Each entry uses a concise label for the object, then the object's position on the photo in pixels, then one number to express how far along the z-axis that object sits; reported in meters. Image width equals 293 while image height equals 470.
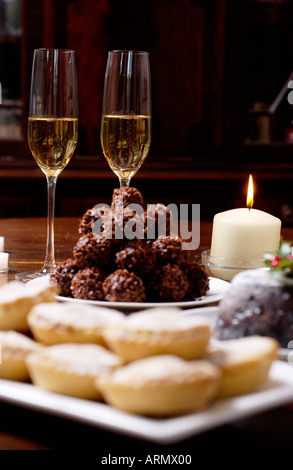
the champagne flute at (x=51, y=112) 1.05
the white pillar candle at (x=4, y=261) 1.09
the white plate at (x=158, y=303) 0.86
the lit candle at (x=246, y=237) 1.05
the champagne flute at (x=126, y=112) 1.06
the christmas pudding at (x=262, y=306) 0.76
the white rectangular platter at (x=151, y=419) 0.61
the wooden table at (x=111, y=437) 0.64
